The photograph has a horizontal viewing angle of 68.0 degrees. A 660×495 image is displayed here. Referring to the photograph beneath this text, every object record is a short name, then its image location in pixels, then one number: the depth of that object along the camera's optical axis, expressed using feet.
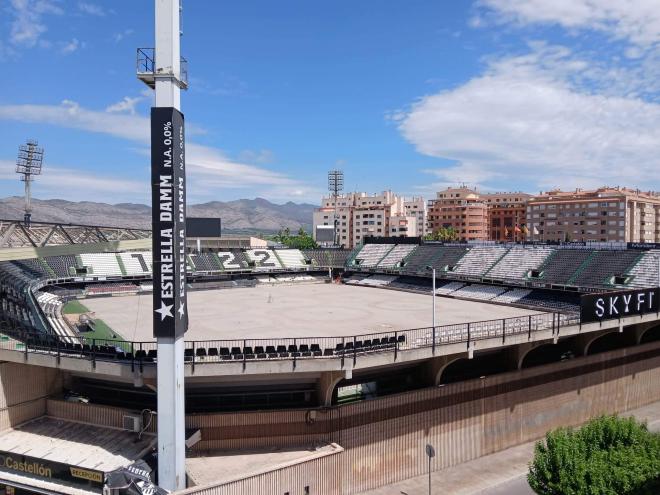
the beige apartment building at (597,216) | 400.88
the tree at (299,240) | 452.76
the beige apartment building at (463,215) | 496.64
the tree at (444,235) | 433.81
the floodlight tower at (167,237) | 62.49
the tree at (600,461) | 58.54
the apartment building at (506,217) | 507.30
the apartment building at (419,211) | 578.66
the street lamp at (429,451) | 69.68
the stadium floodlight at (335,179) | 439.63
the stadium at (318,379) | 72.49
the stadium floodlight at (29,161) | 265.13
